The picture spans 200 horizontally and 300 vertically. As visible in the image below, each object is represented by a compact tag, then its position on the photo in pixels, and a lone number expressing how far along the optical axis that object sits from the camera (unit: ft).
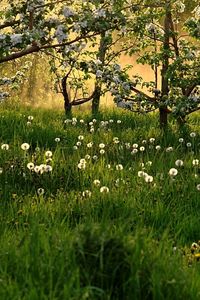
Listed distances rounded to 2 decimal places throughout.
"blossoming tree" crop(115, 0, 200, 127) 58.73
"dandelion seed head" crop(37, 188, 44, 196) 35.09
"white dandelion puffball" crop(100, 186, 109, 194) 35.05
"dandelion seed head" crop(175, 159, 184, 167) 42.38
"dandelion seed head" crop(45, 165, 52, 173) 39.48
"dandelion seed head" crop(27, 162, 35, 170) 39.38
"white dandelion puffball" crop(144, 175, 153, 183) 37.20
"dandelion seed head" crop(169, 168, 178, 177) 38.99
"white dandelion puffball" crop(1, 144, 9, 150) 45.17
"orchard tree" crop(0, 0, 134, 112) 38.33
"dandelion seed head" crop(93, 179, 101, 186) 37.18
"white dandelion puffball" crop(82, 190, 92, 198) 34.52
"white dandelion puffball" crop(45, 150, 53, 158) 43.84
